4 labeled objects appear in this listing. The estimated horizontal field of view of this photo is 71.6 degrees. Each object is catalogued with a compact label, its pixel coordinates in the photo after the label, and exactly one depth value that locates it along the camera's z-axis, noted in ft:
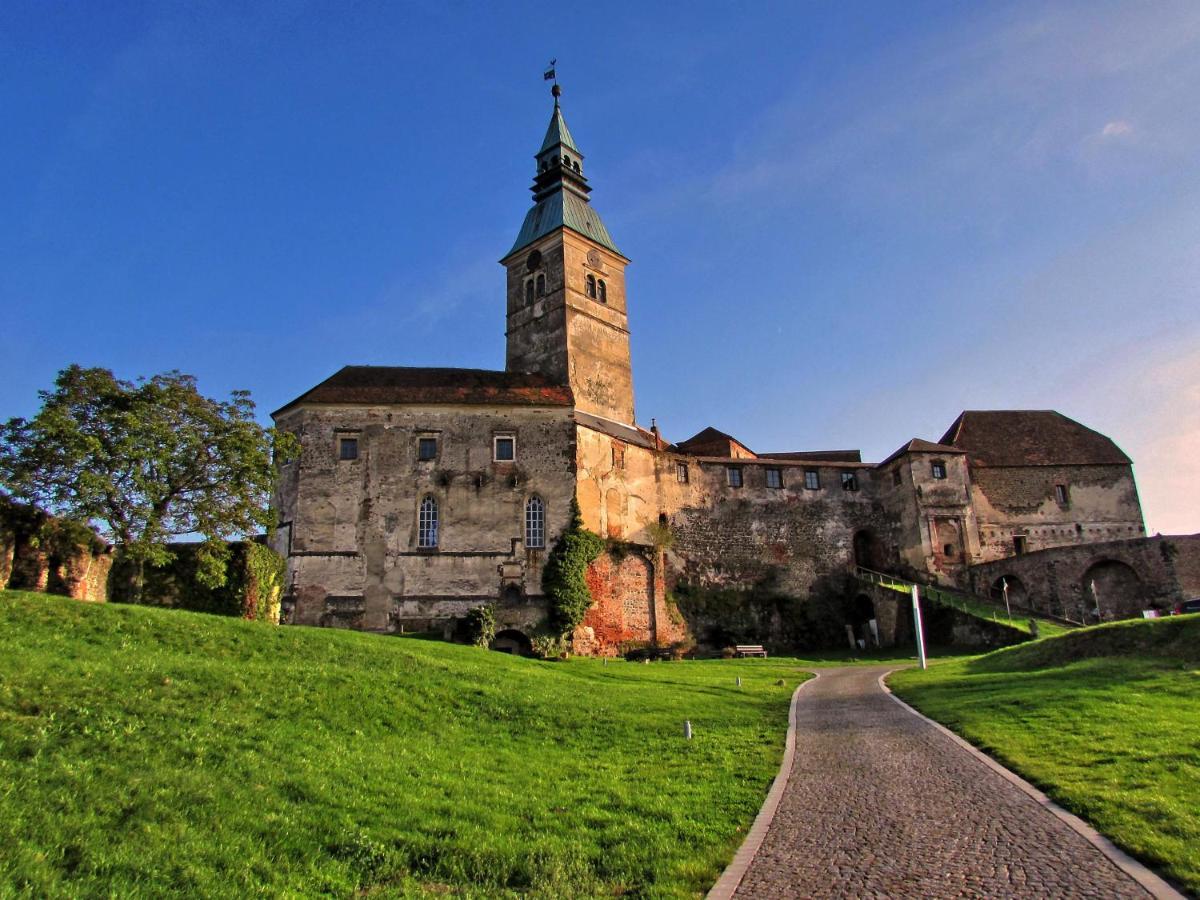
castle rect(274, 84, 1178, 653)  123.65
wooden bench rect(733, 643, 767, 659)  133.90
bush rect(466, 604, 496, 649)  116.47
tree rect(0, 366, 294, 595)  82.33
